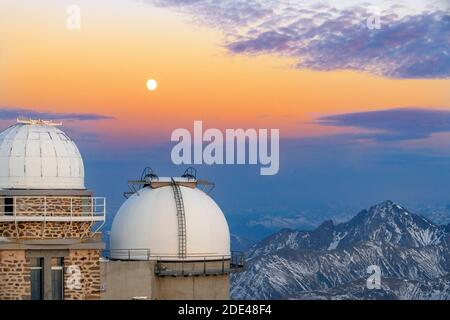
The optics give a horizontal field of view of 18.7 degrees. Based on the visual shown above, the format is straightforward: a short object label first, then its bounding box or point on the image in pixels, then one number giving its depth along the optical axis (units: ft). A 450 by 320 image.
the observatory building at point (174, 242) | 209.05
